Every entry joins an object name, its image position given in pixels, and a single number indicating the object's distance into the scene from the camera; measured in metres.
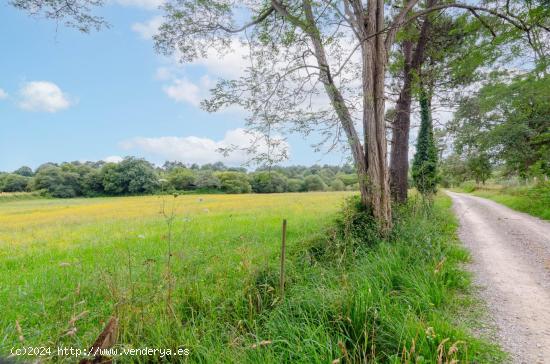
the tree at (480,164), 20.53
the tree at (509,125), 12.32
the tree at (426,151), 12.06
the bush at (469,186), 42.41
